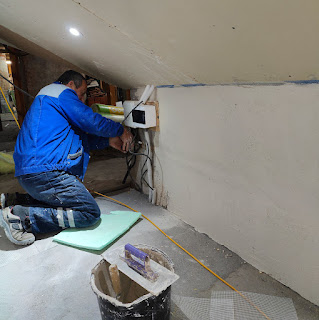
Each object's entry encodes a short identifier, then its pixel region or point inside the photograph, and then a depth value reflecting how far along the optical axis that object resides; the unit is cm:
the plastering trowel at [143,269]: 104
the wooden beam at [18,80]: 423
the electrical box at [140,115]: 214
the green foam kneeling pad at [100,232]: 181
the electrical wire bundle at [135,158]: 244
